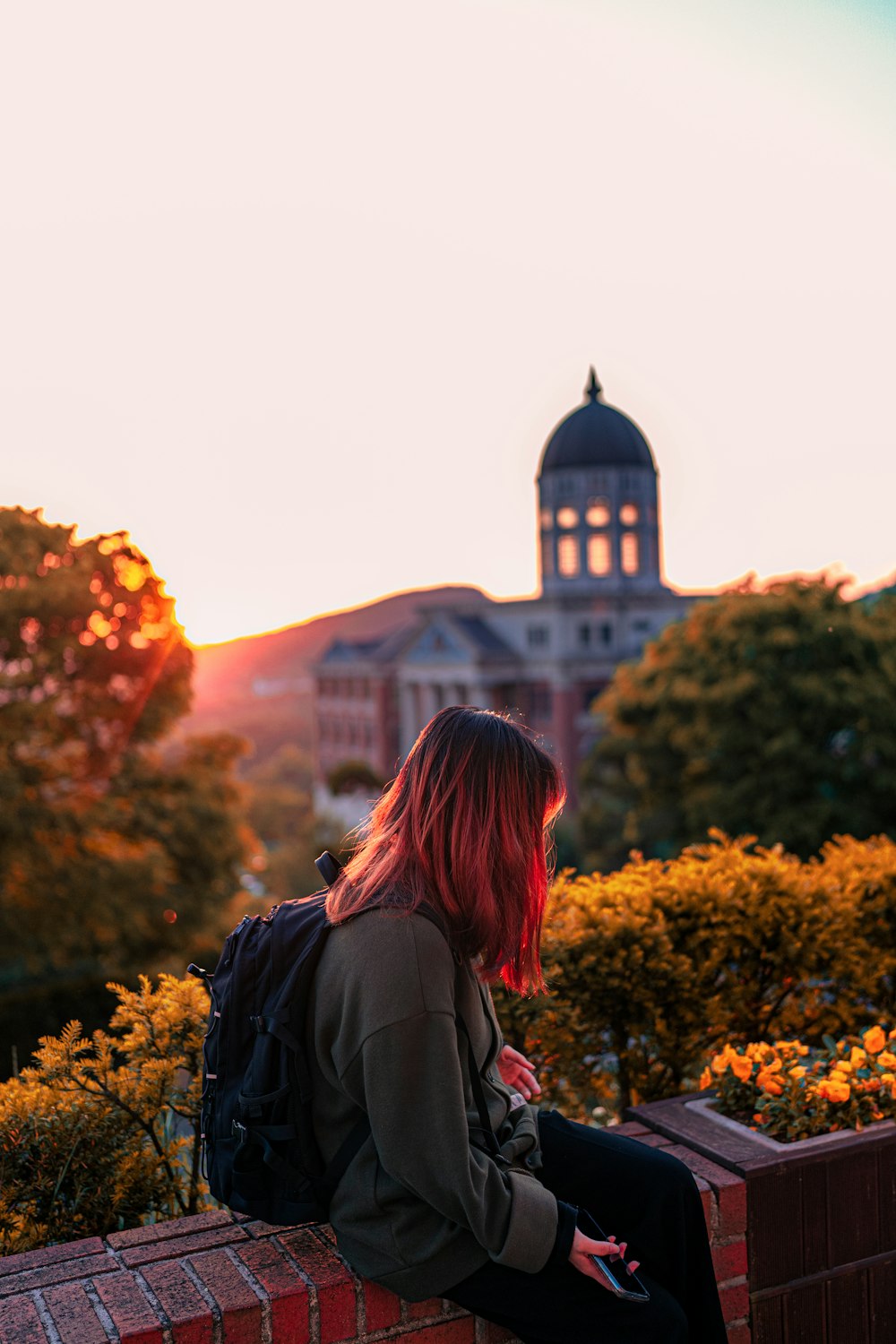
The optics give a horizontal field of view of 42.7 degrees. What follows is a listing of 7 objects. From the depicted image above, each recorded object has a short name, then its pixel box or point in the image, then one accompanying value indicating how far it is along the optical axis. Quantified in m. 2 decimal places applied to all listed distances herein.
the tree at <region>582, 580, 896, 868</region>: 25.19
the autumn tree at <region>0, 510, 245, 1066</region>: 18.47
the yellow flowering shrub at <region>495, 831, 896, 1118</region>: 4.43
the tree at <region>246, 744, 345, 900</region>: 43.00
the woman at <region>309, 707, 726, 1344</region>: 2.25
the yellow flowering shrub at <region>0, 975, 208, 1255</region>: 3.14
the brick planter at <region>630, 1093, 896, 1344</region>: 3.04
